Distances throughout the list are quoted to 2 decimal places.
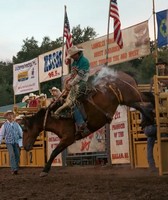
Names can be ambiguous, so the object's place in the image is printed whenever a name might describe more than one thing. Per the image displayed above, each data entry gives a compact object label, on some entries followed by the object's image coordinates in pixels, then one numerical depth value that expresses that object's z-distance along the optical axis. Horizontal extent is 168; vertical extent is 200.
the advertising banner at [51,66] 16.38
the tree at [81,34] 62.53
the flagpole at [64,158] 14.55
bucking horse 9.67
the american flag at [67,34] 16.56
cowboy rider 9.51
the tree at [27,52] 61.59
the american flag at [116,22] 13.22
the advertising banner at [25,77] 18.16
